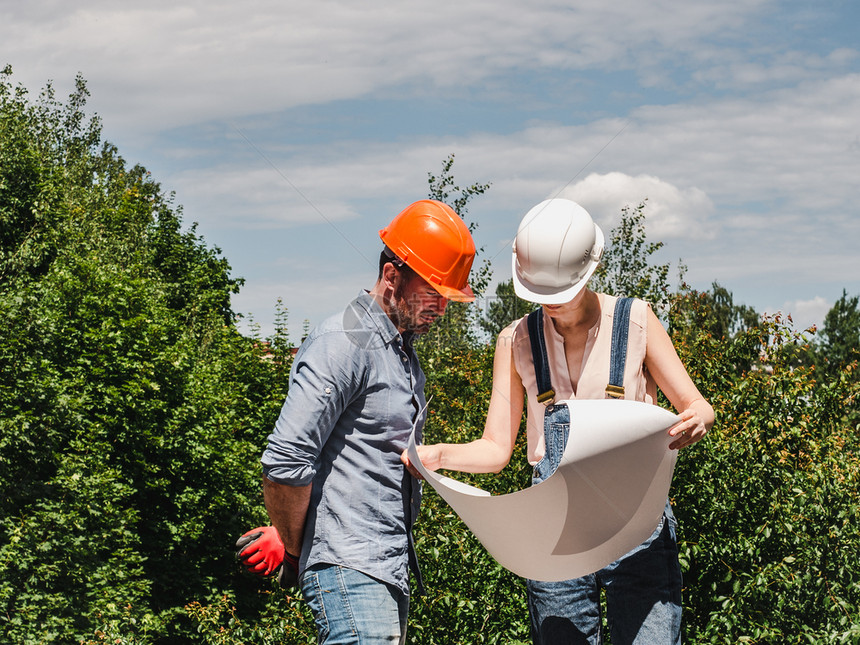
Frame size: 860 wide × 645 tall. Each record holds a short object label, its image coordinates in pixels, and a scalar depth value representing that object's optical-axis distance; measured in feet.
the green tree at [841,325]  106.32
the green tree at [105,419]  44.75
